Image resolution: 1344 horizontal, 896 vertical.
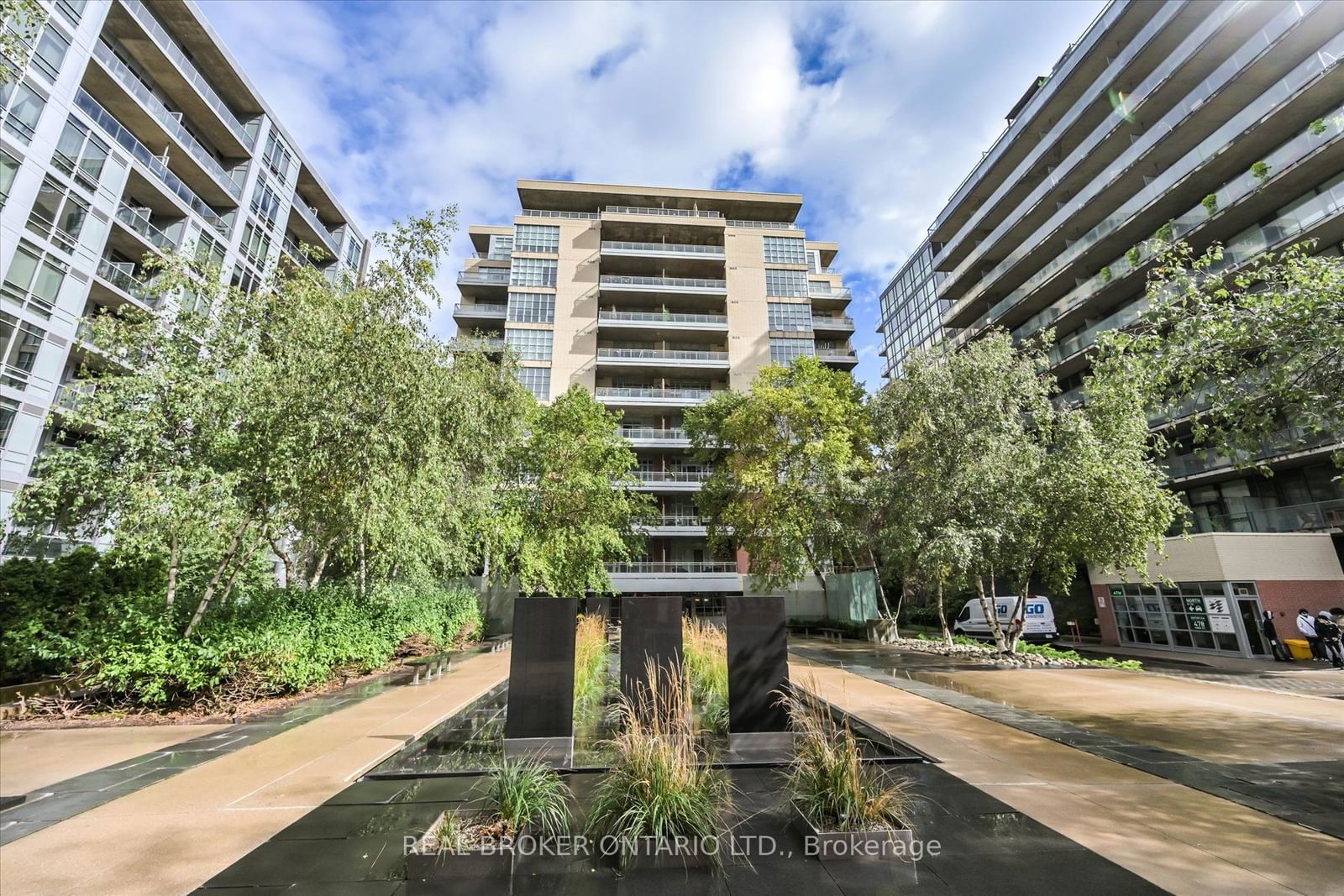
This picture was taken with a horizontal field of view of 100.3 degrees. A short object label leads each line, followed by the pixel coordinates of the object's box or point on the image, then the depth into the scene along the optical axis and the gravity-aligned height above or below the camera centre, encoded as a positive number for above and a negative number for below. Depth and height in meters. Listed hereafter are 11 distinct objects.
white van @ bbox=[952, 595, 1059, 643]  24.55 -0.81
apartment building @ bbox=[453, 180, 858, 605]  39.00 +21.22
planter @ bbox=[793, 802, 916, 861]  3.90 -1.64
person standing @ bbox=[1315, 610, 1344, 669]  15.45 -0.99
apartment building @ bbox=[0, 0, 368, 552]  18.86 +17.17
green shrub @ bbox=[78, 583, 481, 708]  8.52 -0.77
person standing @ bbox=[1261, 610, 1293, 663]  17.16 -1.18
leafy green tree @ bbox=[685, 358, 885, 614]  22.39 +5.18
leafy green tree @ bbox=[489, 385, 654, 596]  22.36 +4.02
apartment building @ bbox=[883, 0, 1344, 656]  19.38 +18.16
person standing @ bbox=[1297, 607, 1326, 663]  16.44 -0.79
